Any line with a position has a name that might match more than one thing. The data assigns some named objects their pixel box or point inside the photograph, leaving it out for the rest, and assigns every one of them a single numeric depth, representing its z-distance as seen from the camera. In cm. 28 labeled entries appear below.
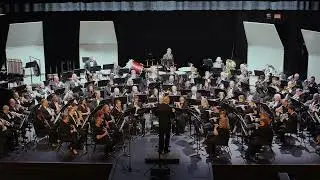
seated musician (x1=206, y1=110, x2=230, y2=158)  1305
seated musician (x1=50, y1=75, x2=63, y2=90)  1797
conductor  1284
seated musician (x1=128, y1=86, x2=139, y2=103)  1671
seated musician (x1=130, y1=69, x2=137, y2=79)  1927
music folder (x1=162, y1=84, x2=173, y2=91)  1745
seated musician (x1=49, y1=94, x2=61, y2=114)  1559
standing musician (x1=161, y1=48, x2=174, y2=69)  2169
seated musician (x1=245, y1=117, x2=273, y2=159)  1310
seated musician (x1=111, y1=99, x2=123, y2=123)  1475
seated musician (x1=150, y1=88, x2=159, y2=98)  1658
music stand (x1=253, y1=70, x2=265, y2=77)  1919
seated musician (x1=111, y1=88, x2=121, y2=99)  1691
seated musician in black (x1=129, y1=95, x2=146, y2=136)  1498
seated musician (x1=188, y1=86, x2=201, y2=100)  1675
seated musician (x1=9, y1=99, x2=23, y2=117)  1526
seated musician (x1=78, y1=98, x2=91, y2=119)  1527
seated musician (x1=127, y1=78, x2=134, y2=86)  1863
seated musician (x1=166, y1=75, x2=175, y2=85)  1867
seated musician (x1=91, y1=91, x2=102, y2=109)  1607
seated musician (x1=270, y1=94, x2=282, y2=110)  1555
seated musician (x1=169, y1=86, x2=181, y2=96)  1675
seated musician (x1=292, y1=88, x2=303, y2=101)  1638
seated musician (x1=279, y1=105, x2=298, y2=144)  1414
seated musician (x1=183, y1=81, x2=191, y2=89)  1836
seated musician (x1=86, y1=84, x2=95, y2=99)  1708
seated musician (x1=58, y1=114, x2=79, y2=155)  1354
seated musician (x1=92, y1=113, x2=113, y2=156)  1341
